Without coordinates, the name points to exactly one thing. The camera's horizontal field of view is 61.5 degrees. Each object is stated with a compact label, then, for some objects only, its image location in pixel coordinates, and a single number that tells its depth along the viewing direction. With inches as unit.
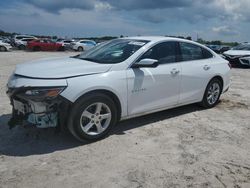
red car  935.6
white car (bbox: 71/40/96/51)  972.4
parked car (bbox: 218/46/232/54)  782.0
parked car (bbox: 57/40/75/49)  1002.1
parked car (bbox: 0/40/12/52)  837.1
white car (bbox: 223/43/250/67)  417.1
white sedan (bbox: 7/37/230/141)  114.0
